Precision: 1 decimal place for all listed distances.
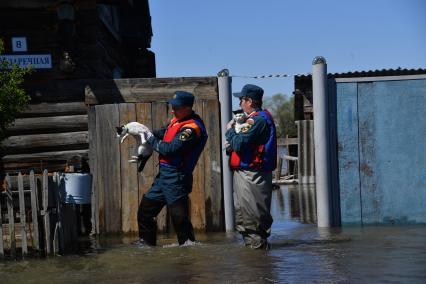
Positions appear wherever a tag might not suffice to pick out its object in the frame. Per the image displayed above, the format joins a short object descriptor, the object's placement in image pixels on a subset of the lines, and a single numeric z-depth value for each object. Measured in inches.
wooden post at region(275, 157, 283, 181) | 843.4
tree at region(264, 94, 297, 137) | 3073.3
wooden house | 432.5
